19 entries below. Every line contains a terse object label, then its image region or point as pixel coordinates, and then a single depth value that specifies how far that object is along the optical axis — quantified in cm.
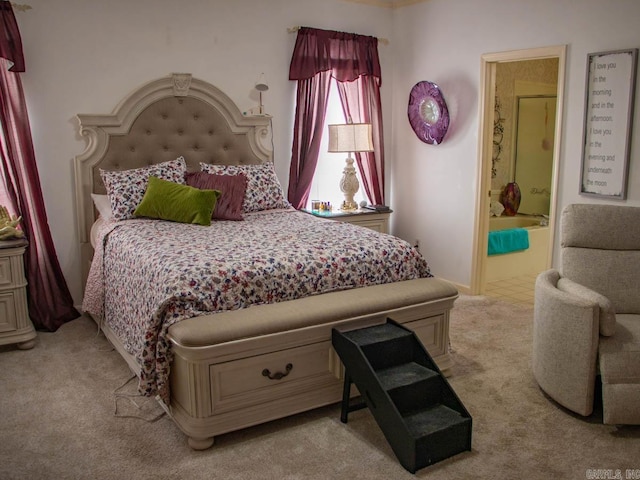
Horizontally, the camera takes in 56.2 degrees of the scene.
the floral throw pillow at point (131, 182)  396
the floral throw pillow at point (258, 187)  443
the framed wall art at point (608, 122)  379
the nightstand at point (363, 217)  496
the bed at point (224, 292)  263
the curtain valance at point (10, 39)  382
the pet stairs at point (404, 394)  246
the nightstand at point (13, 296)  362
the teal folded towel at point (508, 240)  539
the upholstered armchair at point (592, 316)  269
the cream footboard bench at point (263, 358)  257
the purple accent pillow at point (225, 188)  407
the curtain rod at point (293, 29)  493
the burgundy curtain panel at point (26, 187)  387
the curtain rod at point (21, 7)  390
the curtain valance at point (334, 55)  495
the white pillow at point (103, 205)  405
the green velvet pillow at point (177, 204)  388
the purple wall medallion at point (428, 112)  505
